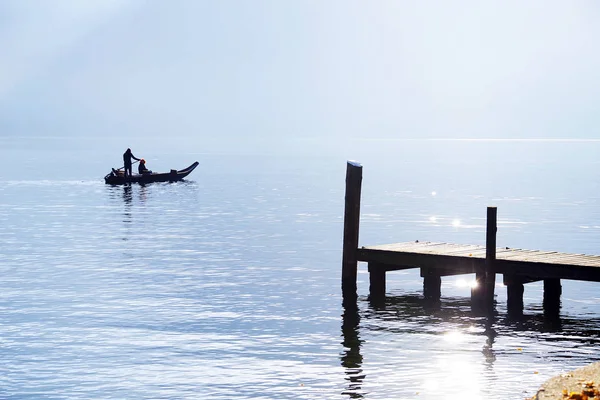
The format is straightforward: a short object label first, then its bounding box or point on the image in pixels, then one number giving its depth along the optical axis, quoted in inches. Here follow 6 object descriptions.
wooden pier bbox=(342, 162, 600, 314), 956.6
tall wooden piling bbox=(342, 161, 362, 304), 1088.8
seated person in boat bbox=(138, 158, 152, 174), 3287.4
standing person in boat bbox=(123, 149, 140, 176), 3146.7
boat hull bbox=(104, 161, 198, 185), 3270.2
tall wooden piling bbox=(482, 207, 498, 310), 958.4
